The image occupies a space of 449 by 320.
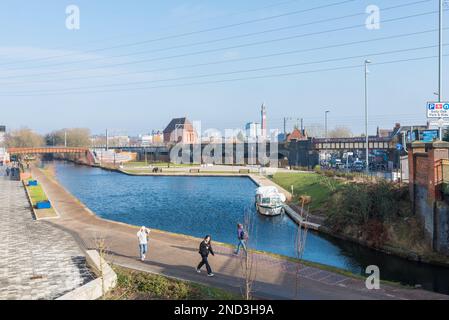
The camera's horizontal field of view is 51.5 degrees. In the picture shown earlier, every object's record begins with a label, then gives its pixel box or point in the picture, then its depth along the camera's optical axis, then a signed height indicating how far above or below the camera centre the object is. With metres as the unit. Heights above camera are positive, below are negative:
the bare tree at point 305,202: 31.85 -5.04
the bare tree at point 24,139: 139.50 +1.79
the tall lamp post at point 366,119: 45.55 +2.21
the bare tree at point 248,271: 13.96 -4.86
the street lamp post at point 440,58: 23.12 +4.23
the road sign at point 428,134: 33.47 +0.48
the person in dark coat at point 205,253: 17.04 -4.02
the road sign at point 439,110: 21.28 +1.39
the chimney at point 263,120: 146.43 +7.21
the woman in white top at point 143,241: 19.31 -4.04
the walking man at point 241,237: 19.78 -4.04
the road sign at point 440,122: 21.36 +0.85
